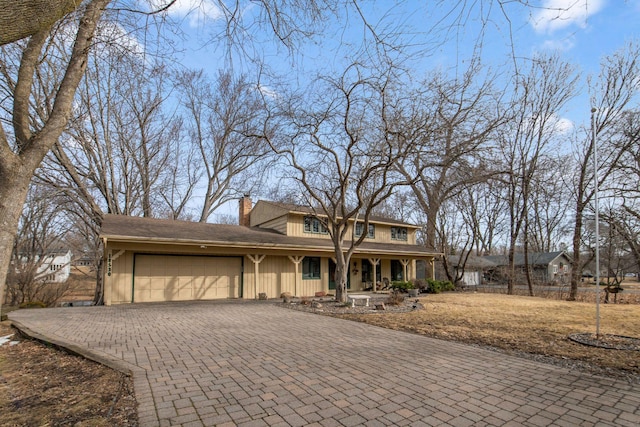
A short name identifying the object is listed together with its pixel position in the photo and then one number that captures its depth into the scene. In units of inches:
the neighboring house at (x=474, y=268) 1387.8
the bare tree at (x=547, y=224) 963.3
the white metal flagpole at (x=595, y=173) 263.9
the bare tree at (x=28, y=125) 127.8
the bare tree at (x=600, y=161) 712.4
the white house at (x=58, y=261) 689.0
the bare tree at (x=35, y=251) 606.9
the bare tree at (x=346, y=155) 475.5
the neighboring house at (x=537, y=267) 1459.2
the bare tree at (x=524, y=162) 821.2
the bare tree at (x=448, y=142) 391.9
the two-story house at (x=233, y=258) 547.8
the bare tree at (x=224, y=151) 896.9
